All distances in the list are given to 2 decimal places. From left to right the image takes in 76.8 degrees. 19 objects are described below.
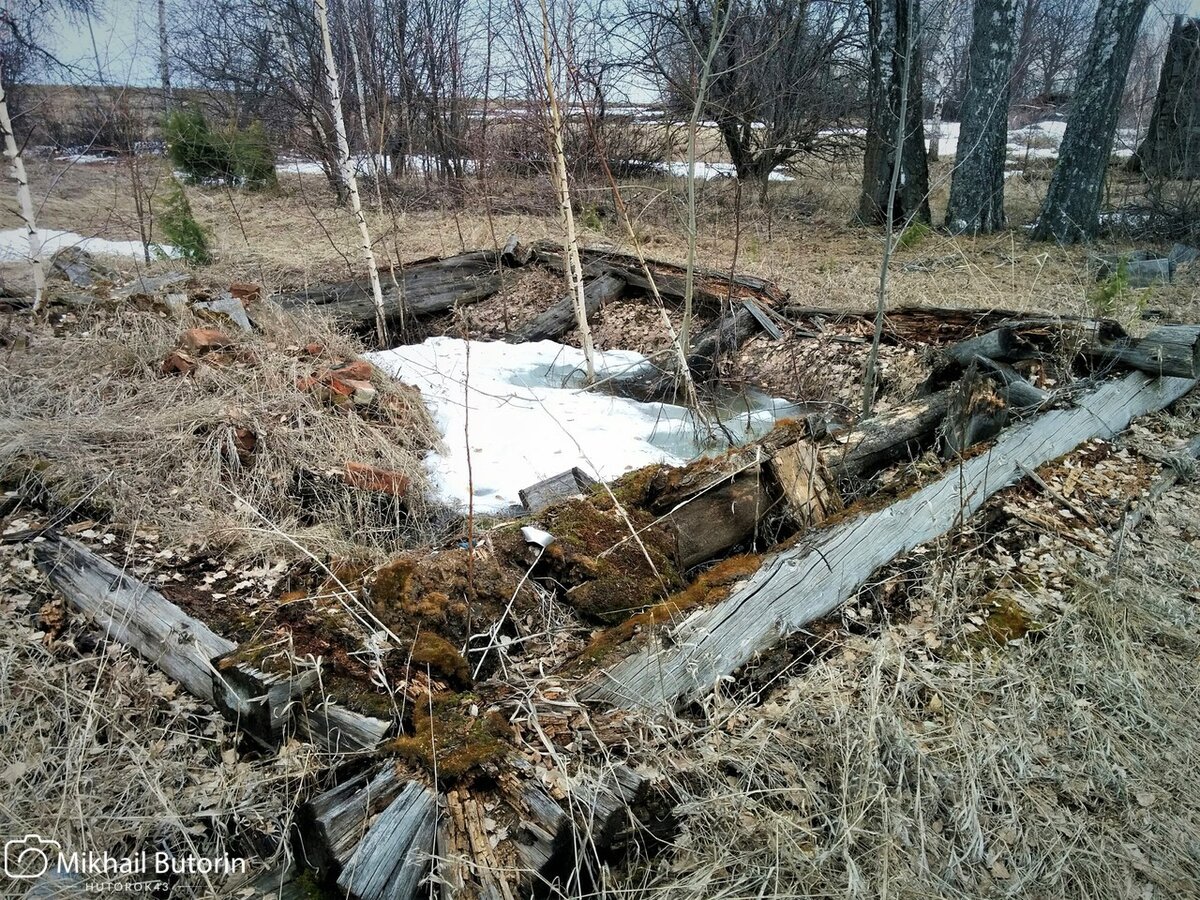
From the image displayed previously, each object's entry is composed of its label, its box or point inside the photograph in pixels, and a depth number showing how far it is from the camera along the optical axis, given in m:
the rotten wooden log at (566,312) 8.00
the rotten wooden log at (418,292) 8.07
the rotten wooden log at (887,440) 3.71
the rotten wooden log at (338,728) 2.27
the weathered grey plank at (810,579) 2.52
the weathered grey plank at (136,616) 2.64
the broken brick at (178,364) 4.88
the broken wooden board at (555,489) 3.95
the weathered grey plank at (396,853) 1.87
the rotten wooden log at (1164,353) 4.29
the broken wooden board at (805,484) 3.27
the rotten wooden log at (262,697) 2.36
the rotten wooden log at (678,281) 7.17
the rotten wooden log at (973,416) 3.96
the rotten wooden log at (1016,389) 4.04
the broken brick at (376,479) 4.20
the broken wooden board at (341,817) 1.93
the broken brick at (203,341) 5.06
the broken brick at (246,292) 6.57
